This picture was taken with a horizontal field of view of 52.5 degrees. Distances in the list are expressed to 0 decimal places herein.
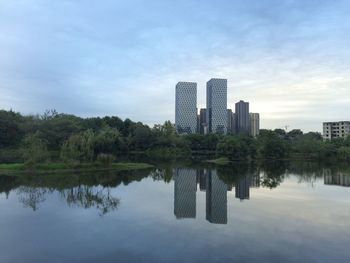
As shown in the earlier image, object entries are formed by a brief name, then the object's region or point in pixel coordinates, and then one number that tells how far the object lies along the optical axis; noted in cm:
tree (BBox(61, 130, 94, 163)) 2922
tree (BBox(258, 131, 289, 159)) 5601
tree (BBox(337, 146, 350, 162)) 5692
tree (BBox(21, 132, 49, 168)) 2695
